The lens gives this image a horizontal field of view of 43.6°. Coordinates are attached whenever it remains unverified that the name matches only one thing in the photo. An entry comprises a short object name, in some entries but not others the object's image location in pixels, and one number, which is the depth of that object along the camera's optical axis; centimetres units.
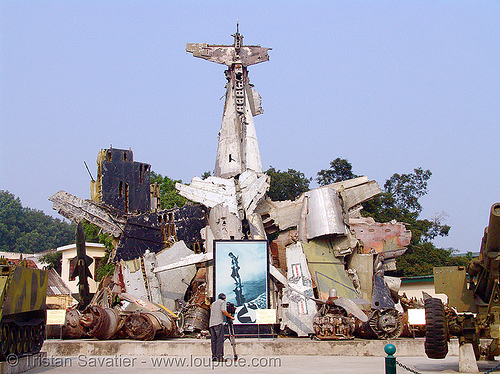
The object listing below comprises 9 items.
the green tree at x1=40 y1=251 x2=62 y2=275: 4766
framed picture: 1767
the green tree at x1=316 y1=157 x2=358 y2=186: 4962
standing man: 1194
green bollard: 722
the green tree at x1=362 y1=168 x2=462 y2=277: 4388
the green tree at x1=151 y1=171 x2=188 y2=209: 4584
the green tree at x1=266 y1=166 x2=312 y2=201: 5275
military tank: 985
